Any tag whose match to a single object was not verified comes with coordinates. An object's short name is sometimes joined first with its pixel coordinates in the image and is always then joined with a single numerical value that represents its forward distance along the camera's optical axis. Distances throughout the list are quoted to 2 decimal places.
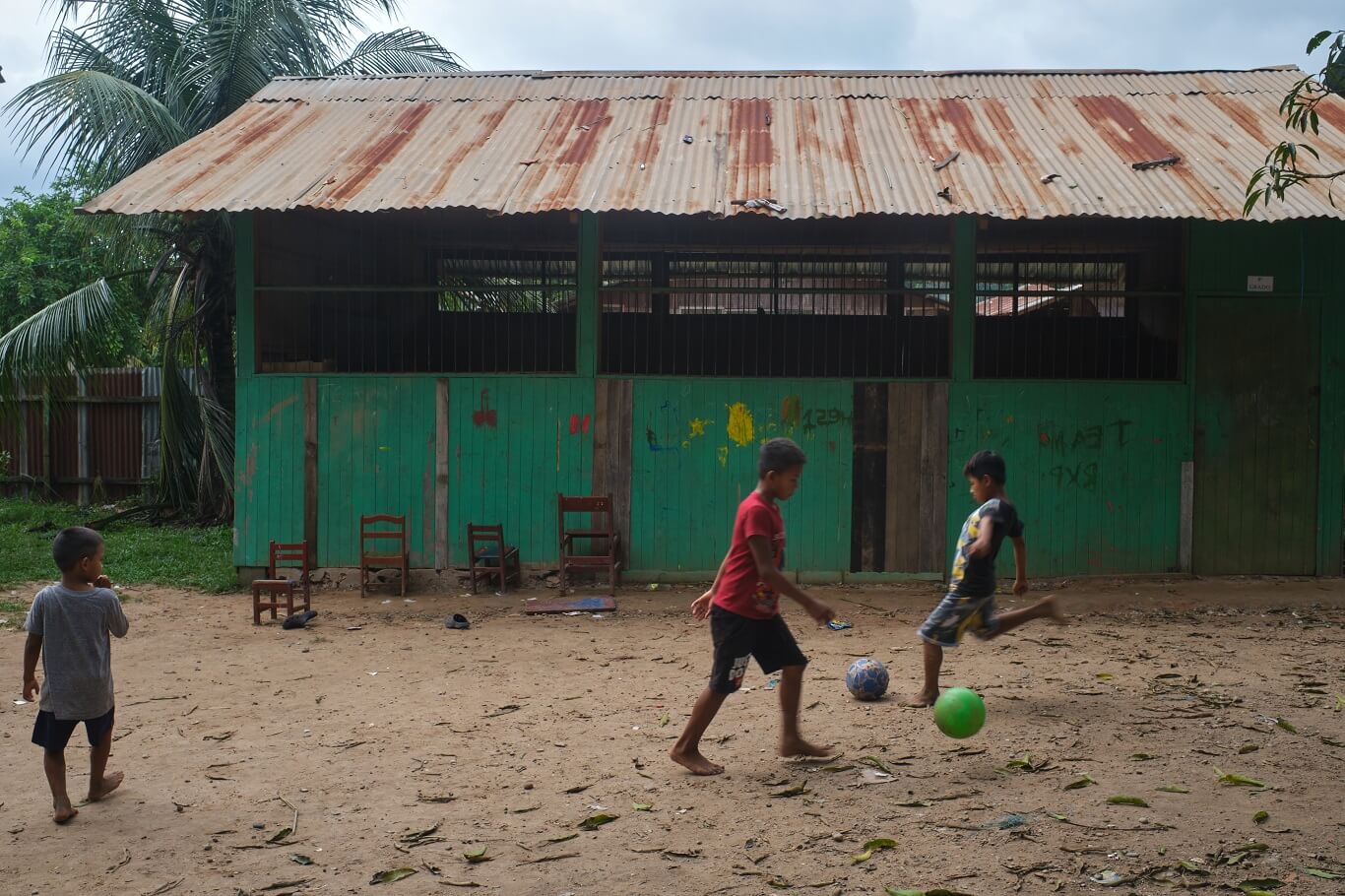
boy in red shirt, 4.35
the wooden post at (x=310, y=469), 9.45
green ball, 4.64
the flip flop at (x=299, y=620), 8.00
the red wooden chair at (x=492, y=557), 9.10
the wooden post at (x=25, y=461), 15.15
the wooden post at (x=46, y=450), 15.05
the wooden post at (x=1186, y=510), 9.16
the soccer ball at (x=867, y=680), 5.54
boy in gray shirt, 4.16
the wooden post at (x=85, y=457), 15.09
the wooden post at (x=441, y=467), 9.42
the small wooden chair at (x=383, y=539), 9.08
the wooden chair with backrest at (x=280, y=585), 8.09
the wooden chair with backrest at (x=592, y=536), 9.07
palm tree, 12.11
